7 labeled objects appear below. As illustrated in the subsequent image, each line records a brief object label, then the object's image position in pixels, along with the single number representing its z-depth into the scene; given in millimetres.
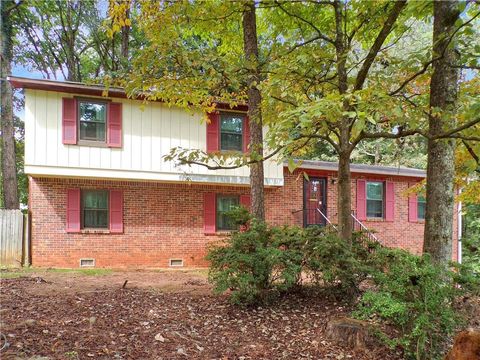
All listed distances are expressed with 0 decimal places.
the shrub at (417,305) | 3643
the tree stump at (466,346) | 3010
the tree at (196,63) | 5887
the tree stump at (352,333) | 4160
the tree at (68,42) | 14188
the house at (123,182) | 10000
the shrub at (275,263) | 5102
